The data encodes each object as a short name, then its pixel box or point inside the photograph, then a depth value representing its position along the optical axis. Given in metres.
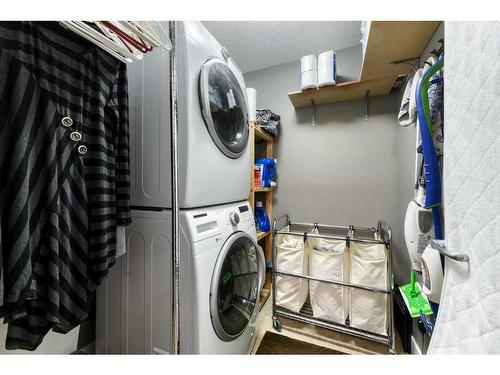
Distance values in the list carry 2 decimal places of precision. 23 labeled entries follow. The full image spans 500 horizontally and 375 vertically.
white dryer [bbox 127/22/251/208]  0.82
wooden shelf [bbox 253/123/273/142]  1.68
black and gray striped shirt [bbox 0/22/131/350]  0.48
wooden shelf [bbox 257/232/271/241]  1.68
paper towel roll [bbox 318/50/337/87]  1.57
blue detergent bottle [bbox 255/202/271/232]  1.88
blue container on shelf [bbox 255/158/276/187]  1.84
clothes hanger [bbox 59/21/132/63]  0.45
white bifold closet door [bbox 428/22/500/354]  0.36
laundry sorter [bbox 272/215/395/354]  1.25
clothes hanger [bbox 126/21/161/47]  0.52
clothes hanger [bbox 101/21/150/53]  0.49
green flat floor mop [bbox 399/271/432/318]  0.94
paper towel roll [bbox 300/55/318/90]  1.62
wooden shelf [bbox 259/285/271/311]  1.76
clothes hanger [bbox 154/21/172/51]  0.59
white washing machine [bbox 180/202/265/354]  0.79
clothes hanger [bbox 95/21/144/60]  0.50
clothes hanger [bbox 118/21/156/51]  0.50
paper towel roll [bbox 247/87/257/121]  1.58
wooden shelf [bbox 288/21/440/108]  0.93
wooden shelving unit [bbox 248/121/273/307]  1.85
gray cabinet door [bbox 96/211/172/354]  0.83
